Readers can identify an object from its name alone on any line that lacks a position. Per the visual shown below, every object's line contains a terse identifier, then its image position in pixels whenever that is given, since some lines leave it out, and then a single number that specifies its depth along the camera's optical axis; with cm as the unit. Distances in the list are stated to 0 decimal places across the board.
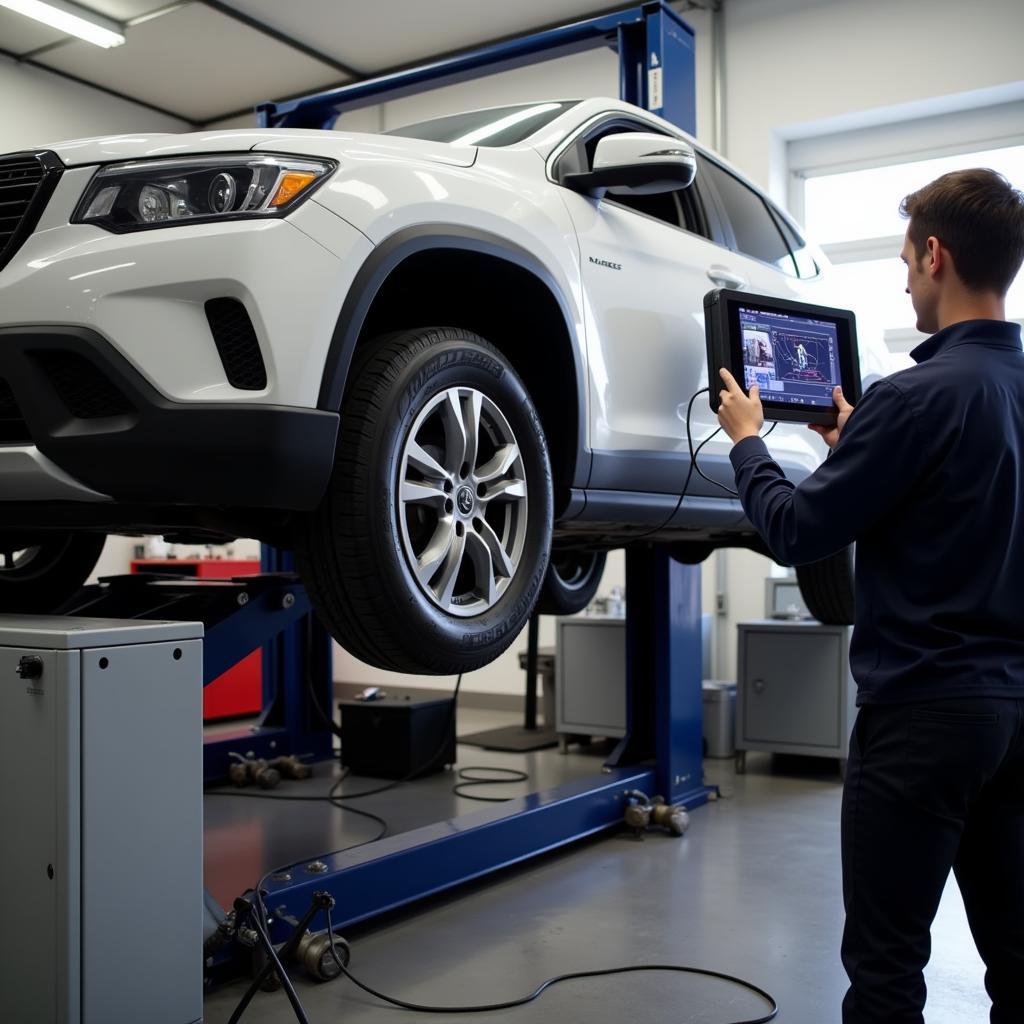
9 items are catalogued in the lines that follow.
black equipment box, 488
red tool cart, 676
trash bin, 565
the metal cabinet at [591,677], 561
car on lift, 196
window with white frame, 671
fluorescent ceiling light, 702
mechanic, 147
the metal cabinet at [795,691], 502
